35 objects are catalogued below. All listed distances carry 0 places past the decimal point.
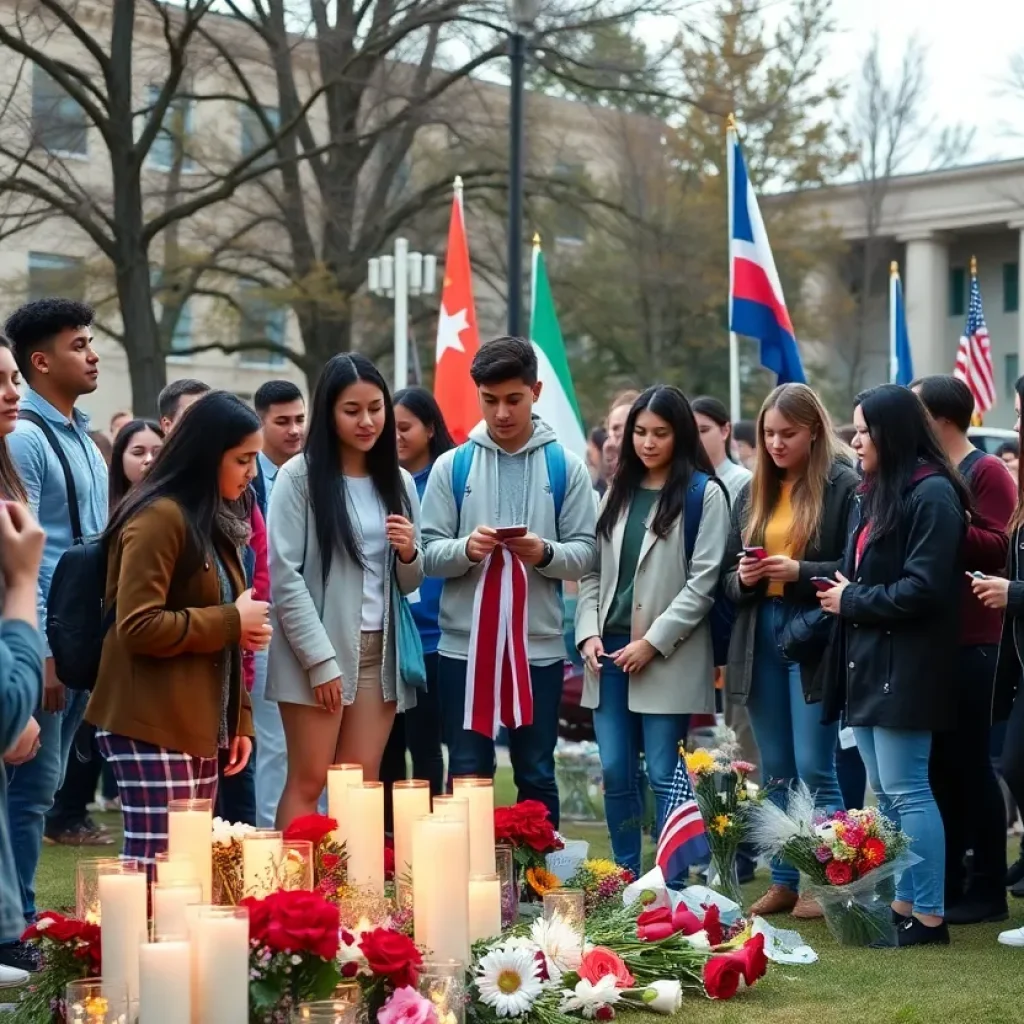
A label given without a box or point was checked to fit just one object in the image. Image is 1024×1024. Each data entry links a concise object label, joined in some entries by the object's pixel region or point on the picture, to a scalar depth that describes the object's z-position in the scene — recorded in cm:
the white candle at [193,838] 506
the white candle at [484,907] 541
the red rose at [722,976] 570
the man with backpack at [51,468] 632
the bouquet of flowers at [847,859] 664
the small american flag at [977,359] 1697
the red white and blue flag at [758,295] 1022
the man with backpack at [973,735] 731
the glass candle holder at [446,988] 474
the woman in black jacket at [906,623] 666
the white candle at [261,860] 512
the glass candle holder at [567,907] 551
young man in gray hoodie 720
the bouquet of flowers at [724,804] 696
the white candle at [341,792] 558
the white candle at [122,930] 471
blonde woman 737
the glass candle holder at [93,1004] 438
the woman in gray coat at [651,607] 734
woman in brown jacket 551
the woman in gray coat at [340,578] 667
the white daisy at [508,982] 506
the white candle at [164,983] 423
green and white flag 1208
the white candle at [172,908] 457
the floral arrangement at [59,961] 485
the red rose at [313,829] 545
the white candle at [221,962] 431
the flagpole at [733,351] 1074
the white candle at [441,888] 502
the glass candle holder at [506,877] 597
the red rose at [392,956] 471
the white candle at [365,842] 554
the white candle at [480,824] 564
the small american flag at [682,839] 696
